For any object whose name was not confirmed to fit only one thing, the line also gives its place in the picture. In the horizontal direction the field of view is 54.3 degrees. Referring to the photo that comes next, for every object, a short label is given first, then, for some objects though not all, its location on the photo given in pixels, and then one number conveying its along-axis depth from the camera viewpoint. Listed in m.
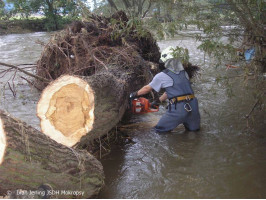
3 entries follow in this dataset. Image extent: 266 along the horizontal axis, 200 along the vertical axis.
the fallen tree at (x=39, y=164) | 2.29
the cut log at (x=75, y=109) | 3.45
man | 4.21
